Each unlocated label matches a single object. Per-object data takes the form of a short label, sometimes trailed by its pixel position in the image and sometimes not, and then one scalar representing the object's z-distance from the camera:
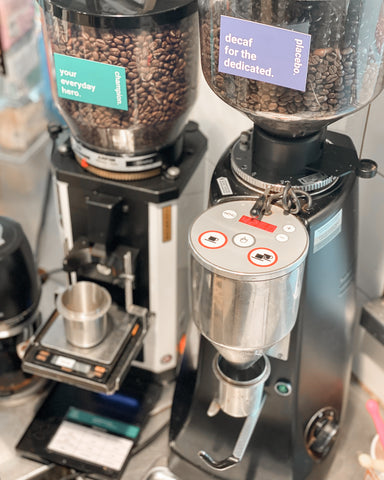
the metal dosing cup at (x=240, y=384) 0.72
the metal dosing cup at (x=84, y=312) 0.86
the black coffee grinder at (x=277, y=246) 0.61
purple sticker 0.61
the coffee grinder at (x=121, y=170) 0.76
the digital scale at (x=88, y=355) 0.86
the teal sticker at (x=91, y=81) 0.77
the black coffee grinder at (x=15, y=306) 0.94
